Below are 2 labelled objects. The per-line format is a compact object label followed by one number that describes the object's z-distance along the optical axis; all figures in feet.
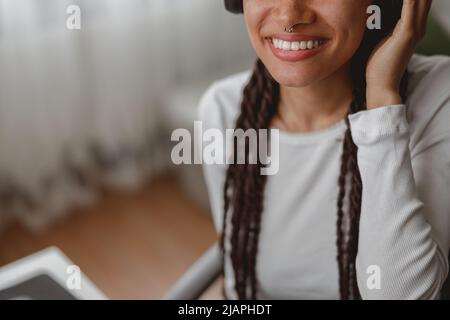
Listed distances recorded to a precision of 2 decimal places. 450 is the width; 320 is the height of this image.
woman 2.06
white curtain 5.44
